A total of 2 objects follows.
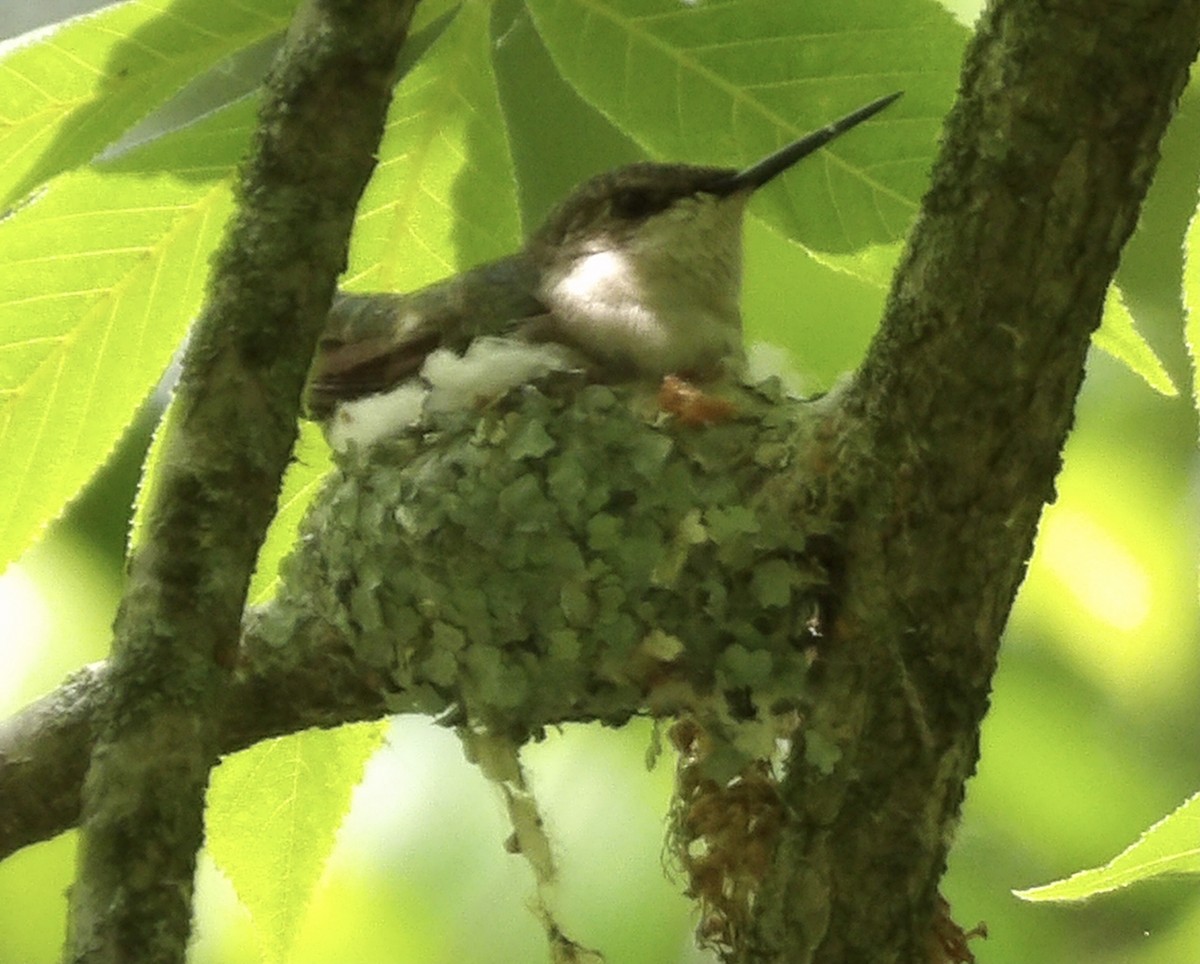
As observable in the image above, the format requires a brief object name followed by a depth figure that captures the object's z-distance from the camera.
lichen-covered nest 4.79
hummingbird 5.63
